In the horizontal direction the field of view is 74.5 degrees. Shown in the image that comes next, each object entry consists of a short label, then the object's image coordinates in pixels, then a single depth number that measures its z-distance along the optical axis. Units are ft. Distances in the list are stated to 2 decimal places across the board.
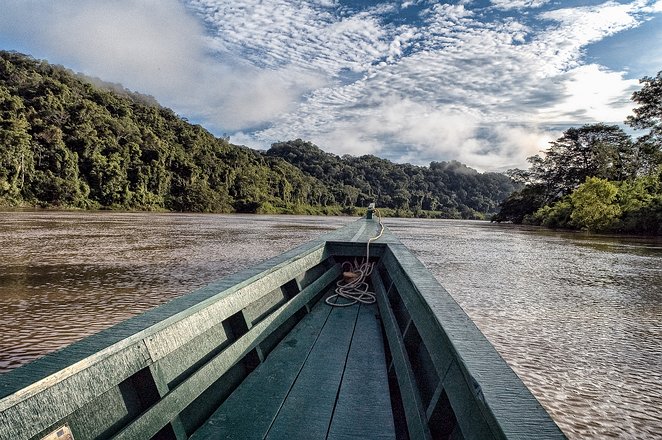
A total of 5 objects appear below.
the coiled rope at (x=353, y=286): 13.44
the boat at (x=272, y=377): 3.51
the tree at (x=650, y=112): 104.53
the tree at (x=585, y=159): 149.69
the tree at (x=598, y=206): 90.43
